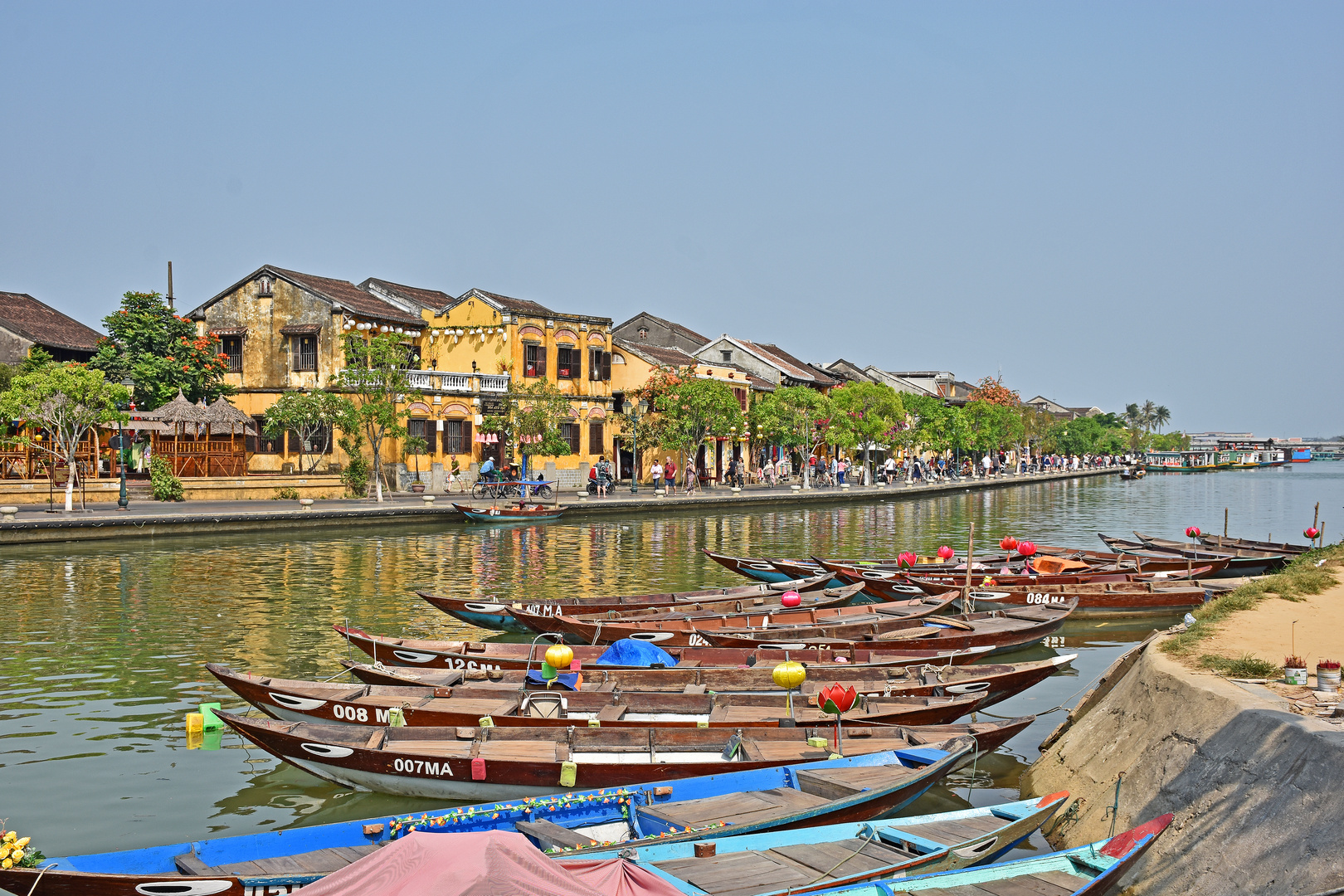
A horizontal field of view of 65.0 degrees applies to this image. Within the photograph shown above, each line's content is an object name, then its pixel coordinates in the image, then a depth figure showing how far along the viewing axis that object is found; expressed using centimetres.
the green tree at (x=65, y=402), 3173
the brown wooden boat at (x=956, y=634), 1536
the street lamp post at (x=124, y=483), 3419
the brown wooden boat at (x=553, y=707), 1112
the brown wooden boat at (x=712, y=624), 1582
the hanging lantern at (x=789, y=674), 1072
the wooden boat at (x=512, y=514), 3775
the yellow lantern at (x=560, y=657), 1231
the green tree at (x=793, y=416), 5816
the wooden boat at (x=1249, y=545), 2698
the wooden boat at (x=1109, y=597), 2038
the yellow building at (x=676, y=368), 5347
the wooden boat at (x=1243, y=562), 2579
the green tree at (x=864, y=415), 6034
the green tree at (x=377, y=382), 4056
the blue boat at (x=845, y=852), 727
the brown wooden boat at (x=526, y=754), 985
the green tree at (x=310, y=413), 4091
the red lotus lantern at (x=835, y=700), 1003
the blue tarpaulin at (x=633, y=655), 1339
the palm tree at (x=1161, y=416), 17025
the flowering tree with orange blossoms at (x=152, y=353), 4141
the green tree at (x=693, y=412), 5072
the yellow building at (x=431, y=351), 4478
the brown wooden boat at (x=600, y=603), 1790
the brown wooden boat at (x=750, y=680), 1240
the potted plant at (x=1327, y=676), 966
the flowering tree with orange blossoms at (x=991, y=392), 9225
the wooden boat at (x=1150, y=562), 2431
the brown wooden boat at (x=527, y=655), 1396
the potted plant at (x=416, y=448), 4331
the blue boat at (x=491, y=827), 688
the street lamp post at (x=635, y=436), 5098
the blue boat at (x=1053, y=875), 727
